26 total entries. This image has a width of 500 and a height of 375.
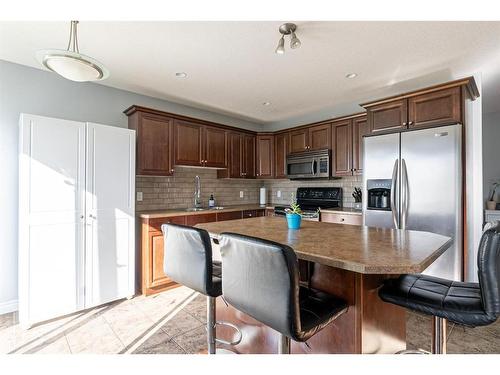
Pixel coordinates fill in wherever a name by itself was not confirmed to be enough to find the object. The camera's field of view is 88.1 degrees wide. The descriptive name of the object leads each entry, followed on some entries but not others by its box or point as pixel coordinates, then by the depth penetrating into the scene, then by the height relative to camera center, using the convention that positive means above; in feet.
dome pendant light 4.45 +2.28
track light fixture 6.18 +3.94
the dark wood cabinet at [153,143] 10.15 +1.84
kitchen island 3.50 -1.51
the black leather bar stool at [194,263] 4.57 -1.41
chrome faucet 13.07 -0.09
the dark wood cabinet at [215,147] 12.38 +2.03
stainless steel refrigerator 7.88 +0.12
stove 13.03 -0.56
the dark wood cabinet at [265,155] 14.99 +1.94
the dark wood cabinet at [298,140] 13.60 +2.59
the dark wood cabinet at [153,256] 9.57 -2.54
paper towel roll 16.07 -0.48
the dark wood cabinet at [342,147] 11.89 +1.91
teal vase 6.13 -0.78
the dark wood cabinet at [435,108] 8.05 +2.62
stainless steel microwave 12.60 +1.21
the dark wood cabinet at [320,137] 12.65 +2.58
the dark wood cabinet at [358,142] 11.45 +2.06
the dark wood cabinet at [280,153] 14.49 +1.97
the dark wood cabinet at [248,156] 14.33 +1.80
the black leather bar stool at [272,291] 3.21 -1.39
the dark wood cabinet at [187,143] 11.27 +2.03
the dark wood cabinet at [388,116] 9.14 +2.68
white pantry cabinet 7.30 -0.86
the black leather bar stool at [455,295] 3.62 -1.75
